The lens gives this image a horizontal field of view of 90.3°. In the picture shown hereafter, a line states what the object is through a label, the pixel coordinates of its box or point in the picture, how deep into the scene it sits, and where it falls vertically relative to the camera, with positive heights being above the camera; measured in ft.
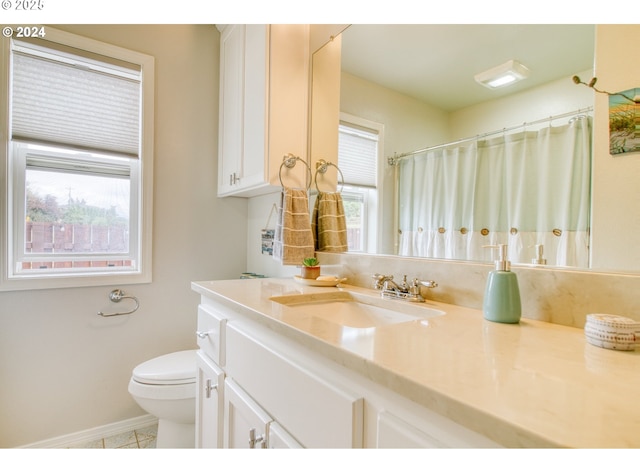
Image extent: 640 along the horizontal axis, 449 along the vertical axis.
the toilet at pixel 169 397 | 4.71 -2.64
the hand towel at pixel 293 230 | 4.96 -0.16
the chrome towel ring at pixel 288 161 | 5.22 +0.98
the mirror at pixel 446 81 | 2.85 +1.61
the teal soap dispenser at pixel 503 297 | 2.53 -0.59
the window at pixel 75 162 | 5.33 +1.00
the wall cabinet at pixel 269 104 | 5.17 +1.97
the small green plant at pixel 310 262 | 4.65 -0.61
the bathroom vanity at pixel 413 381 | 1.23 -0.80
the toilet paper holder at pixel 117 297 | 5.91 -1.49
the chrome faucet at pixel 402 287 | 3.43 -0.75
